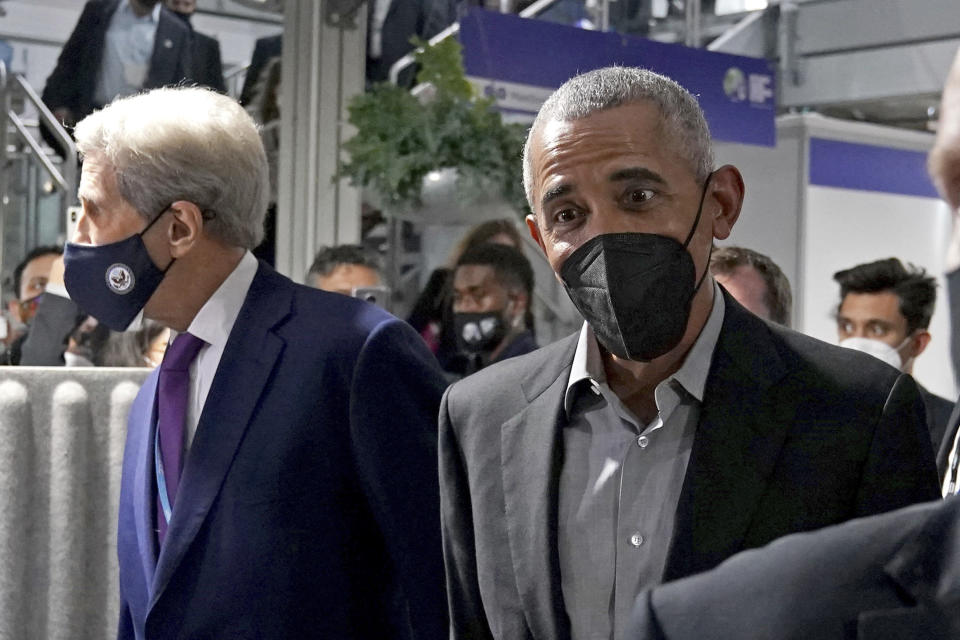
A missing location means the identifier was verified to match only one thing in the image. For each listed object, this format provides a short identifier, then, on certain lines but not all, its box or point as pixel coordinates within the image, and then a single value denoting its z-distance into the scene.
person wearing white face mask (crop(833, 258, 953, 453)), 4.22
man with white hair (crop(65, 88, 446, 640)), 2.08
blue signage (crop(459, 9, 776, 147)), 5.80
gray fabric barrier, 2.61
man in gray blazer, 1.48
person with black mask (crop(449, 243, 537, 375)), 4.73
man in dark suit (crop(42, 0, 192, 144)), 5.79
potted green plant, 4.95
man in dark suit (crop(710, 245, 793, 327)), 3.37
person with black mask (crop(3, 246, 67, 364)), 5.09
